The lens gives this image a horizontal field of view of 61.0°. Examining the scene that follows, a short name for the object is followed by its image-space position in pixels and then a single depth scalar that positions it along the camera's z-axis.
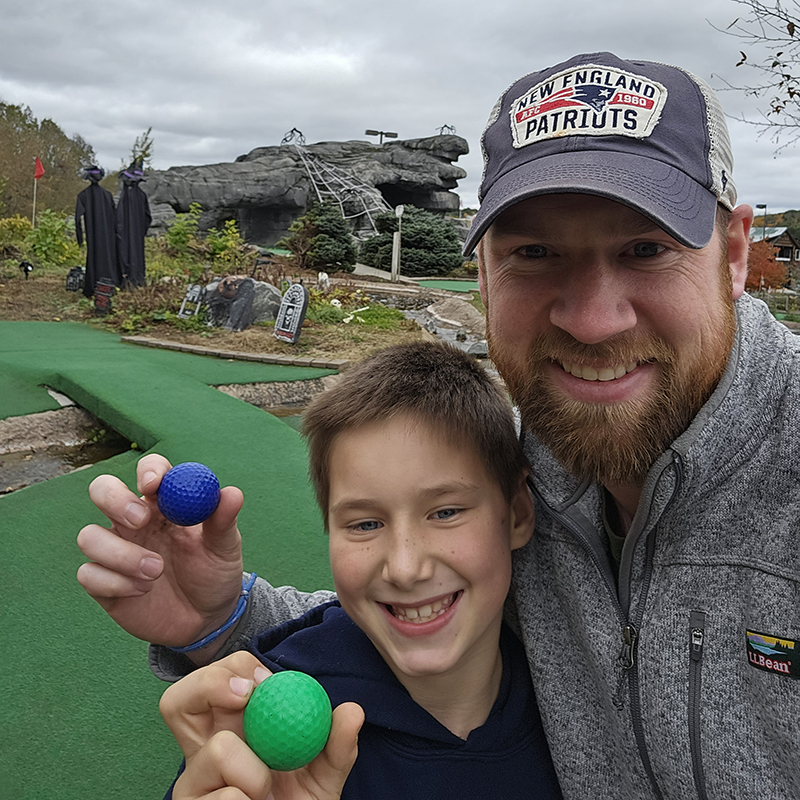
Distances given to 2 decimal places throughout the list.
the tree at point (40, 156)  27.80
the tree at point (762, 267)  29.22
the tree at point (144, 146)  20.16
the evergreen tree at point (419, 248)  24.81
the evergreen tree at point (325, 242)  21.78
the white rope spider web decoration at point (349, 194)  31.87
